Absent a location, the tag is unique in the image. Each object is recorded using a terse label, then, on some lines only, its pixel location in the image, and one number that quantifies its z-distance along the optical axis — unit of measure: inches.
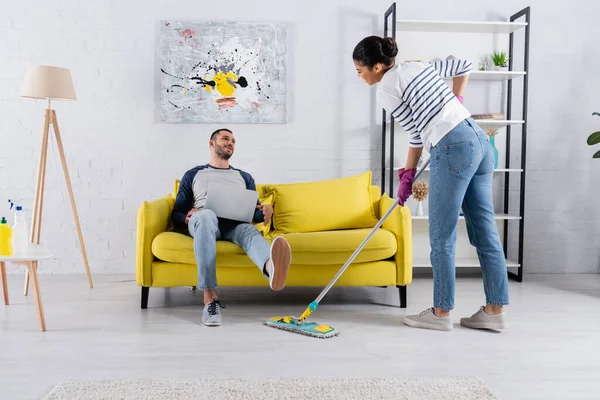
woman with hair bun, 102.0
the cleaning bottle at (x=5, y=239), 108.1
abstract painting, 166.4
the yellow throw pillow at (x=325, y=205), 143.9
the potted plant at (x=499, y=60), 166.6
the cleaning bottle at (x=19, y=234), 112.7
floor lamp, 140.5
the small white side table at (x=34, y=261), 103.9
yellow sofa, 123.2
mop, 103.8
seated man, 110.4
